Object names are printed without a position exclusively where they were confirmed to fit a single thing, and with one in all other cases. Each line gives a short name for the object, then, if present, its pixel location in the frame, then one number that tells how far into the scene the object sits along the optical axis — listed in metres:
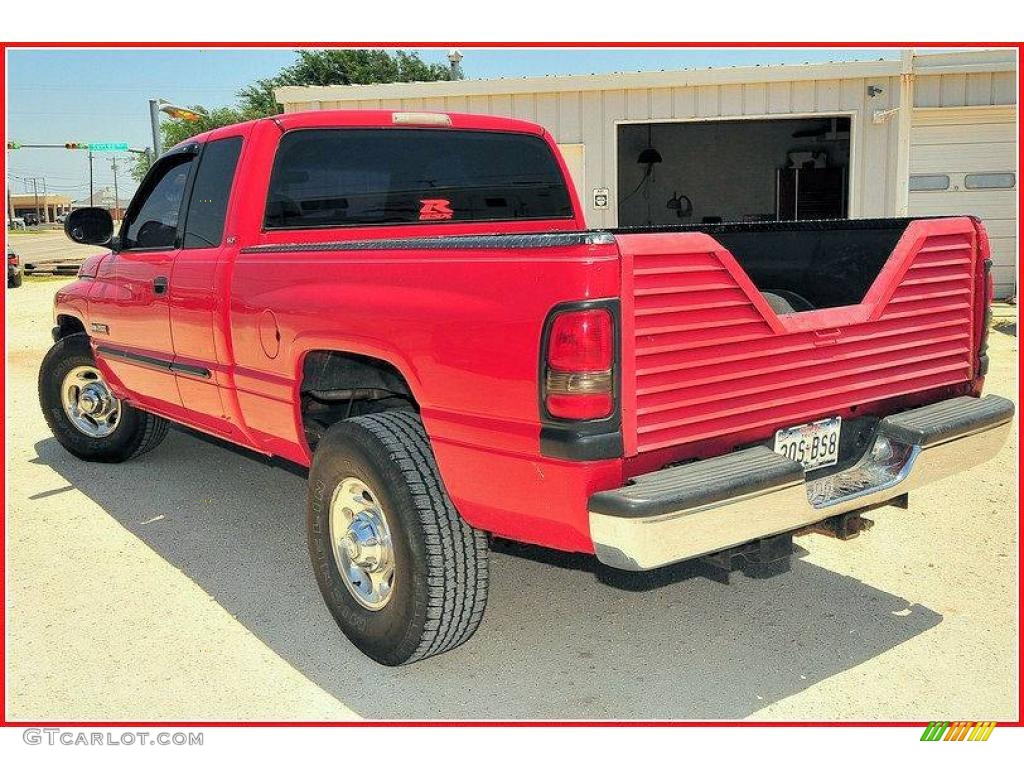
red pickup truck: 2.66
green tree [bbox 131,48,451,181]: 39.91
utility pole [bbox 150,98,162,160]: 17.06
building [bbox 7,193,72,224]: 103.14
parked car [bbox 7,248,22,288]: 19.55
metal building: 11.91
